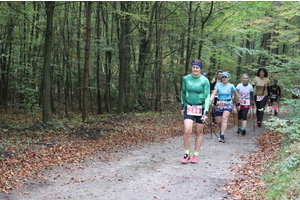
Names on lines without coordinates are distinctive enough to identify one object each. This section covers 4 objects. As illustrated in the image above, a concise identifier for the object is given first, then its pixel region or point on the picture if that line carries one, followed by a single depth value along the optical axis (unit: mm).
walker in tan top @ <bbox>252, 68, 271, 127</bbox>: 10898
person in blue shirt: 8859
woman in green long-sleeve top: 6074
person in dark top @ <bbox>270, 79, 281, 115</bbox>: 15148
